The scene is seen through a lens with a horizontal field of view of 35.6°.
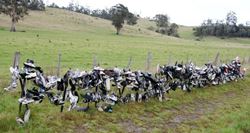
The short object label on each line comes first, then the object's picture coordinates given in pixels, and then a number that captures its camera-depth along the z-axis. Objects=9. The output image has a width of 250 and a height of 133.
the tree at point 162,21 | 158.25
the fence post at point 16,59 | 13.33
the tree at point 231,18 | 168.88
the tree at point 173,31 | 145.62
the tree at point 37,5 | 129.90
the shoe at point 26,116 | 10.93
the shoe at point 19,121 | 10.77
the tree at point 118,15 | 107.12
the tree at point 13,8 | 83.38
